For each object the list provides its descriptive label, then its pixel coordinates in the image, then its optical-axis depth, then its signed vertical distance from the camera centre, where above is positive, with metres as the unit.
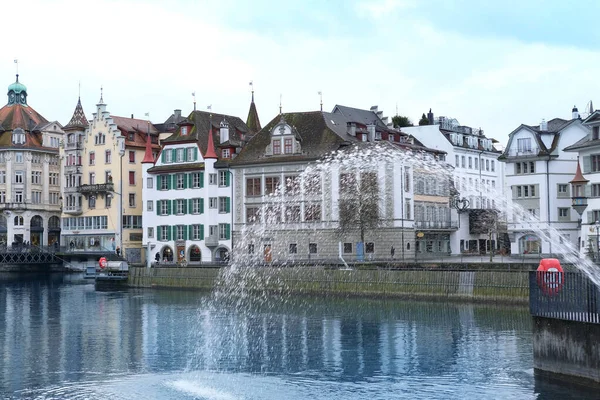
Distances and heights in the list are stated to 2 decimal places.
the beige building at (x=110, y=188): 111.88 +8.37
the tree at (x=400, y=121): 125.53 +18.27
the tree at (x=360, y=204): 85.56 +4.62
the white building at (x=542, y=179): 87.31 +6.94
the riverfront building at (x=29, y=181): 122.14 +10.15
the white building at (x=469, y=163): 104.25 +11.13
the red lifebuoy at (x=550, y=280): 30.95 -1.05
